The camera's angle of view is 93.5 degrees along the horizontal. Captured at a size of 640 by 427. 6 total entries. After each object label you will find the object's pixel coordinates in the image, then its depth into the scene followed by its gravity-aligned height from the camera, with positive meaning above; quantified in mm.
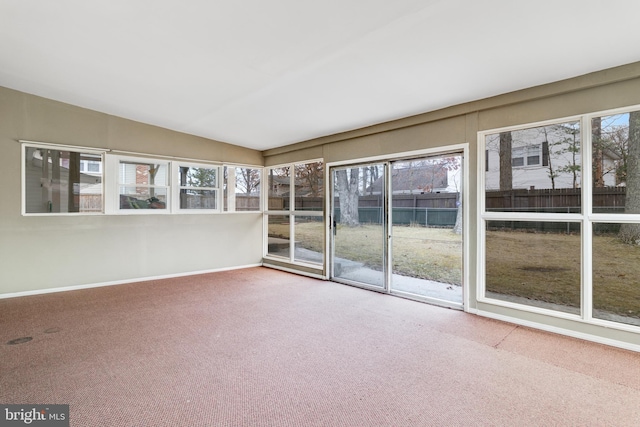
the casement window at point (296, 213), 5730 -30
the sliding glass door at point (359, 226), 4707 -238
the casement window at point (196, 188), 5645 +474
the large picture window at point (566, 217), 2863 -75
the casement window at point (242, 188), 6254 +503
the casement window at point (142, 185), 5070 +475
